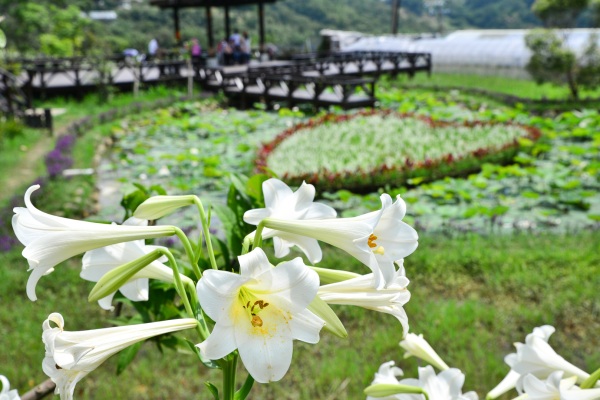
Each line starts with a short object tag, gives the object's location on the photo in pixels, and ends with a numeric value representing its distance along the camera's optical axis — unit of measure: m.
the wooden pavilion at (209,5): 19.58
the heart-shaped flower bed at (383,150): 6.93
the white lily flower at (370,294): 0.81
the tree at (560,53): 12.48
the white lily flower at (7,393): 0.90
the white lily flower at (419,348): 1.11
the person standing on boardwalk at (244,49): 19.52
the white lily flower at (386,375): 1.06
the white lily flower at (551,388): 0.80
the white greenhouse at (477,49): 16.91
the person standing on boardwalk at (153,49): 21.04
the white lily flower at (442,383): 1.00
